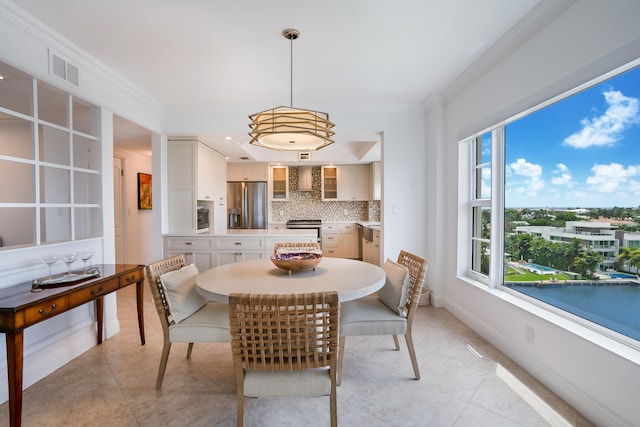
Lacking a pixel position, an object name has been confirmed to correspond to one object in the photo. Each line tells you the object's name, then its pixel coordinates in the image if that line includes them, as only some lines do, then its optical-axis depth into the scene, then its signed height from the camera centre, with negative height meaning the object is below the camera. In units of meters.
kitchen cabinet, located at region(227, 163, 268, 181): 6.71 +0.82
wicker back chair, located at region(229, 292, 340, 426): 1.28 -0.61
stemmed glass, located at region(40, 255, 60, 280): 1.98 -0.34
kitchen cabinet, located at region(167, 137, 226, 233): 4.18 +0.37
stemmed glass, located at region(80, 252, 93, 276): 2.23 -0.36
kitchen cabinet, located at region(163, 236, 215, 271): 4.04 -0.54
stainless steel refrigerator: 6.55 +0.12
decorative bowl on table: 2.13 -0.38
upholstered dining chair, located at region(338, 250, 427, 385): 1.98 -0.71
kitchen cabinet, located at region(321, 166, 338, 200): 6.85 +0.60
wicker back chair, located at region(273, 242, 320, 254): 3.07 -0.39
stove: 6.71 -0.35
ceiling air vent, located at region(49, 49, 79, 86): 2.27 +1.09
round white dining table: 1.74 -0.47
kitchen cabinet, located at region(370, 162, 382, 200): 6.25 +0.60
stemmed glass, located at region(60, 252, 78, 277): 2.08 -0.35
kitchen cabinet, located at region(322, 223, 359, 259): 6.66 -0.71
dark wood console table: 1.54 -0.56
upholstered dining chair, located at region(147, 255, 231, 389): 1.90 -0.71
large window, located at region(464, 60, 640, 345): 1.61 +0.03
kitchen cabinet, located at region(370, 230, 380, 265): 4.98 -0.65
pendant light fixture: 2.03 +0.58
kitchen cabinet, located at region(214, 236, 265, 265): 4.08 -0.54
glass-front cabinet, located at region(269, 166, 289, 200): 6.90 +0.59
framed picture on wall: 5.82 +0.35
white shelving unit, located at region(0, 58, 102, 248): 2.27 +0.42
